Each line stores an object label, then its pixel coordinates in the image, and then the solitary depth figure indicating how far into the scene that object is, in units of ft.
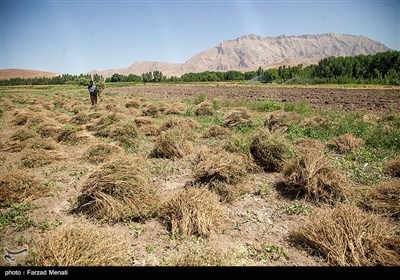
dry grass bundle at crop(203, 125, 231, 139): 35.11
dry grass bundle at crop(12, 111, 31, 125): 47.88
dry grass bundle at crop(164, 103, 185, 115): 55.93
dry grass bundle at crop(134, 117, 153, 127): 41.52
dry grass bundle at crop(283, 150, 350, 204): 17.95
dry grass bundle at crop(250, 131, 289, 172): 23.40
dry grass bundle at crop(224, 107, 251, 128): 39.52
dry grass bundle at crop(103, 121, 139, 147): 32.55
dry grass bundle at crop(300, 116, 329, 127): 37.93
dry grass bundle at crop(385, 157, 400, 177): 21.48
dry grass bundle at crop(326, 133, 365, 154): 27.63
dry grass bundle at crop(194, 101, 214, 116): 52.24
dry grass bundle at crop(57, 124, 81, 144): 34.04
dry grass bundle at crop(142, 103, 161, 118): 53.13
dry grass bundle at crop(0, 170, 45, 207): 17.93
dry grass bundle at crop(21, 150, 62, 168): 25.46
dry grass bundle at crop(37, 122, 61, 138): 37.29
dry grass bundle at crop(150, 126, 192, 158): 27.40
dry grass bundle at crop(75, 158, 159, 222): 16.14
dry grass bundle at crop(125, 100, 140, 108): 67.67
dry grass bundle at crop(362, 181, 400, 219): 15.99
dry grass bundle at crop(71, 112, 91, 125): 46.83
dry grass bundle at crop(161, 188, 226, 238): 14.52
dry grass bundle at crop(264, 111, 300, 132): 36.91
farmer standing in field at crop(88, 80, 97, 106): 66.03
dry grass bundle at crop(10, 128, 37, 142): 33.40
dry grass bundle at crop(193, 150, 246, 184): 19.95
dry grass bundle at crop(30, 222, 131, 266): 11.08
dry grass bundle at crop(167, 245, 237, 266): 11.57
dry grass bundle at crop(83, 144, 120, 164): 26.27
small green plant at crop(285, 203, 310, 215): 16.87
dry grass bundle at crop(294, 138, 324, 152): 28.64
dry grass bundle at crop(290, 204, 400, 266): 11.86
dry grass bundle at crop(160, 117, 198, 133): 37.00
